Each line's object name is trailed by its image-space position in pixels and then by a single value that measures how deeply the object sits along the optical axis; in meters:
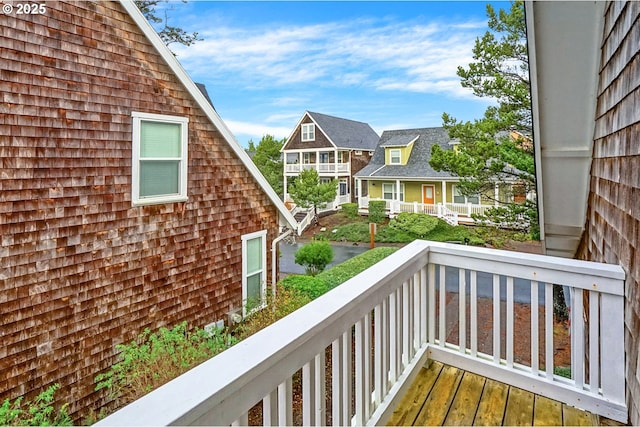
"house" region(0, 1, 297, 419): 2.41
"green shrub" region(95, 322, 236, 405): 2.76
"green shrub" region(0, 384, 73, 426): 2.27
